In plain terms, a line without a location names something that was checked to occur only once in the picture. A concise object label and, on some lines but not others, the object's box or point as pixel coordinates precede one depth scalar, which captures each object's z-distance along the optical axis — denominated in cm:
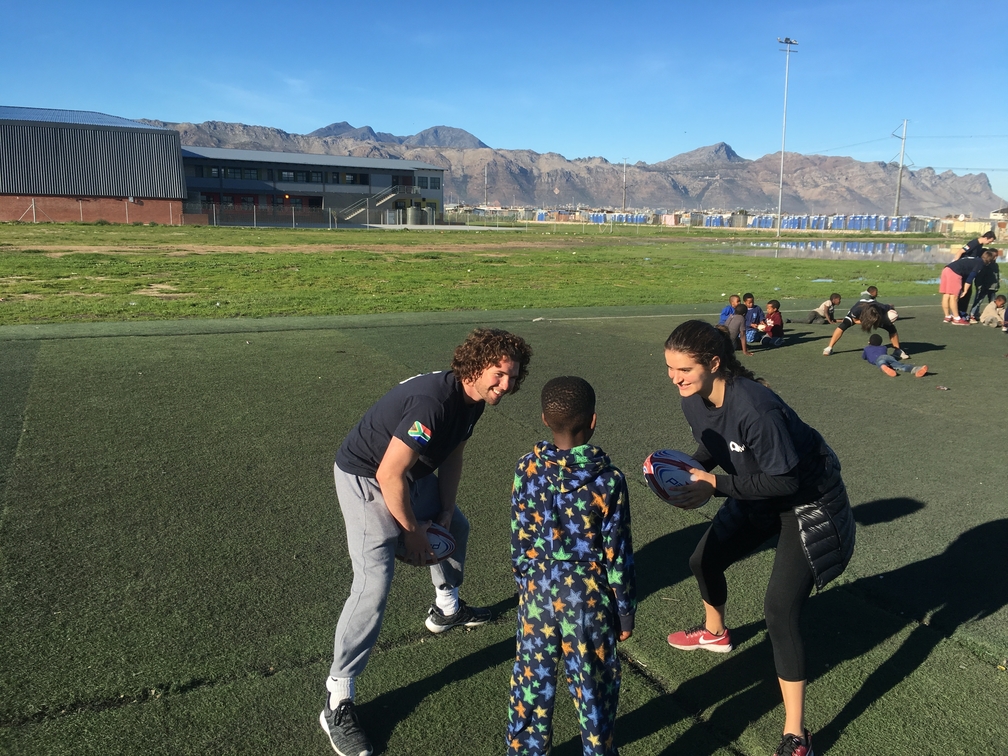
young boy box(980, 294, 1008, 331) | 1481
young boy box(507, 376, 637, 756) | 269
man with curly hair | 307
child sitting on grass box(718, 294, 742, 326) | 1159
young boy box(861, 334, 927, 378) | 1039
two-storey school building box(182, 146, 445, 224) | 7388
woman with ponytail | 308
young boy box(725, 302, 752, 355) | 1129
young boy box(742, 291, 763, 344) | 1215
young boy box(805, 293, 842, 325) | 1440
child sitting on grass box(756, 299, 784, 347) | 1216
